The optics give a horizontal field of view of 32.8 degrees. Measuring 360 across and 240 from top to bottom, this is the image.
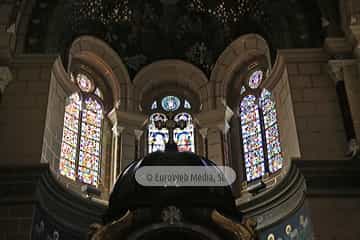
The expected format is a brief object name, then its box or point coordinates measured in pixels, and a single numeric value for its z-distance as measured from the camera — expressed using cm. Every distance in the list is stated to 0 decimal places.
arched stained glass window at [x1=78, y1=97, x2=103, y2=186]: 1155
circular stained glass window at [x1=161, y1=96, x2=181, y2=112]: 1305
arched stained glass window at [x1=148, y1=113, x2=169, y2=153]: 1248
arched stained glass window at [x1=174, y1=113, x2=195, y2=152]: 1252
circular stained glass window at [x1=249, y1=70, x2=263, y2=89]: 1235
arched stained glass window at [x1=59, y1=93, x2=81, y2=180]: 1115
